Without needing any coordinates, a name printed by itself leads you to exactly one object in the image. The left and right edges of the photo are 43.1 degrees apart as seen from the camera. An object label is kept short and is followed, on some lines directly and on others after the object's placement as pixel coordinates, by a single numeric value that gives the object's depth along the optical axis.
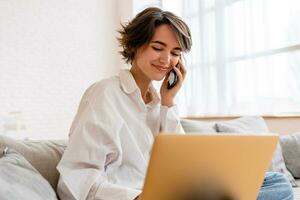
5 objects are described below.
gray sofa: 1.31
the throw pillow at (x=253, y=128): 2.33
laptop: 0.68
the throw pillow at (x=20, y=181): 0.94
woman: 1.10
